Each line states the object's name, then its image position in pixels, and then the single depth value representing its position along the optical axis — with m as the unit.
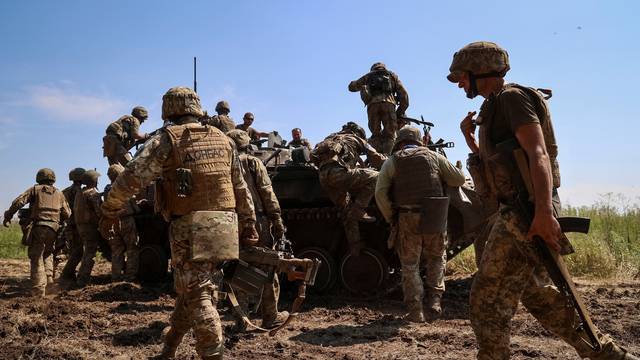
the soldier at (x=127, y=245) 10.12
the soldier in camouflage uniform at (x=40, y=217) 9.27
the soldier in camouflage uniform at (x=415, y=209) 6.75
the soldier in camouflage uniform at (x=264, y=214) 6.37
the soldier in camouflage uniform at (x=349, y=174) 8.45
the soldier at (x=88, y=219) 10.62
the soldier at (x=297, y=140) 13.62
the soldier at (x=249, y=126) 13.14
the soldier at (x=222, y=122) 9.65
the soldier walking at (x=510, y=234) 3.28
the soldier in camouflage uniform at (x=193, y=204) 4.29
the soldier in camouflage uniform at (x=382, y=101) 10.66
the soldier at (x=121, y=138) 11.59
